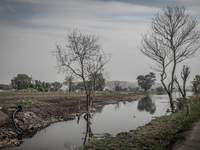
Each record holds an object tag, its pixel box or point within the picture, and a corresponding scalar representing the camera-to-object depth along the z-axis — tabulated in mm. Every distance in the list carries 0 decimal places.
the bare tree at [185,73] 25844
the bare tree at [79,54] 16297
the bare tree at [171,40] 15602
